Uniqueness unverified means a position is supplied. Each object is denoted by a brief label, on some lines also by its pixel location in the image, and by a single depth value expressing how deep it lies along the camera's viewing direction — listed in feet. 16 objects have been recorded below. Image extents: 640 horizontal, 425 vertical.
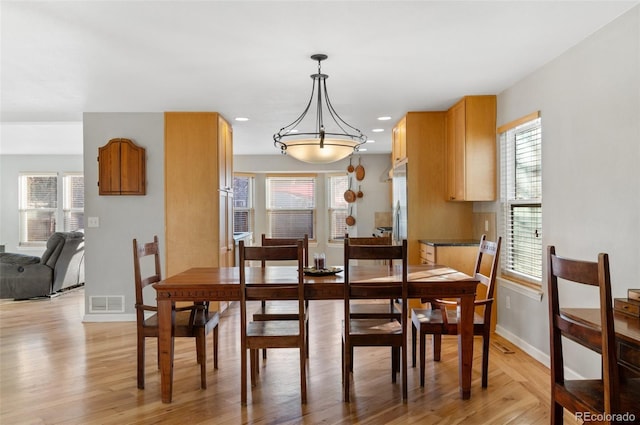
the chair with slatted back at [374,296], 9.07
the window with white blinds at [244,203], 29.58
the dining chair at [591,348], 5.27
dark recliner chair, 21.42
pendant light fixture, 10.81
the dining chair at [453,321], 10.09
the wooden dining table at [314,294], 9.55
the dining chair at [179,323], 10.00
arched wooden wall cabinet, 16.90
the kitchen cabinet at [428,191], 17.12
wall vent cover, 17.25
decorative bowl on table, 10.64
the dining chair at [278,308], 11.35
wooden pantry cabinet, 17.01
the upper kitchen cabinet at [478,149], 15.05
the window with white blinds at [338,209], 29.63
